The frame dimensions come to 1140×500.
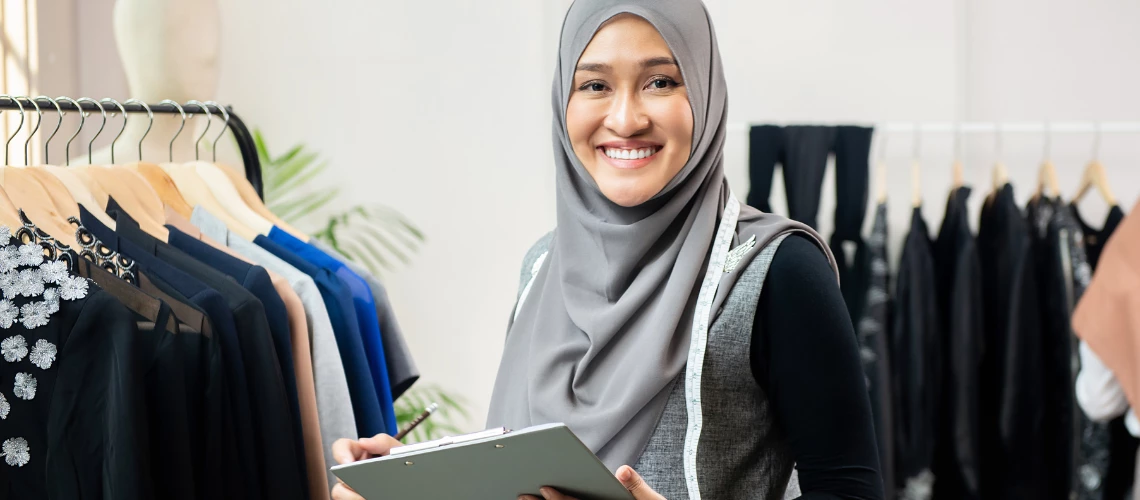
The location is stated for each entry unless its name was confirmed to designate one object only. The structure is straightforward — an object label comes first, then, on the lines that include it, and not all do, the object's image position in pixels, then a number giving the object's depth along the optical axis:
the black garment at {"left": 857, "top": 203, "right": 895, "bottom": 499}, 2.52
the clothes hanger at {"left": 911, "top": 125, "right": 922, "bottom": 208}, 2.68
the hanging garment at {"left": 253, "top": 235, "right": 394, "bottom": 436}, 1.57
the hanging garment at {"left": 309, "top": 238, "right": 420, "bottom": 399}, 1.72
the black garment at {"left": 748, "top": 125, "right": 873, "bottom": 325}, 2.65
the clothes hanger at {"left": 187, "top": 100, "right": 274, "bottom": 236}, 1.71
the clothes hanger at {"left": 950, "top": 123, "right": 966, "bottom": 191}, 2.67
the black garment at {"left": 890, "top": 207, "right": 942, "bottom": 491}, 2.54
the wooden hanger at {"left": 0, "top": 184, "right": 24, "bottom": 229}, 1.25
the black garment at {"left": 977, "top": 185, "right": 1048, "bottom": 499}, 2.54
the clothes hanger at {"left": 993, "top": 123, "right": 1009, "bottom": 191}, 2.71
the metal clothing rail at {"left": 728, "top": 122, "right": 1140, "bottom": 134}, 2.70
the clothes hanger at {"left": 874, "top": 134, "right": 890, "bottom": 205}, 2.70
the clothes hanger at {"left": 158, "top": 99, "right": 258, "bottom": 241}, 1.69
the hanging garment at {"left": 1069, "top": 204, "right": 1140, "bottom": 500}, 2.52
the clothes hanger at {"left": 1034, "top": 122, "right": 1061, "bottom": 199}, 2.64
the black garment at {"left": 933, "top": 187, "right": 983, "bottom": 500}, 2.54
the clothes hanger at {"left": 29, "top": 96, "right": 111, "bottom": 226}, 1.40
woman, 1.06
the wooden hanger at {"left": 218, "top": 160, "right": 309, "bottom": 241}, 1.79
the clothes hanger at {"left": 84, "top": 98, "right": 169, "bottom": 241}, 1.52
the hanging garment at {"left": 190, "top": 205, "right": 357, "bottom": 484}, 1.50
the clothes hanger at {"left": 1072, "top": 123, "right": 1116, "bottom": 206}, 2.70
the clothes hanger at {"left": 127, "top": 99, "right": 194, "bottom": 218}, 1.64
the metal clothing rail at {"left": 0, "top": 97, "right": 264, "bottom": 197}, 1.72
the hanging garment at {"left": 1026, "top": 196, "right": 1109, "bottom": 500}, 2.50
